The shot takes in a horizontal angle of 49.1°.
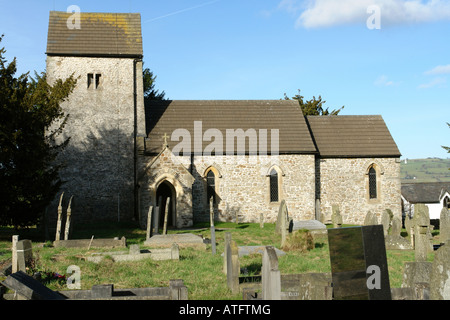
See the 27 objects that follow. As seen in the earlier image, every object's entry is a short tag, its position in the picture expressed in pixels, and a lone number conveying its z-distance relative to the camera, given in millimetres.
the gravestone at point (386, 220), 19000
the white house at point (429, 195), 49844
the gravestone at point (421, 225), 13414
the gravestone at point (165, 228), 18928
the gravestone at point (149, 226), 17859
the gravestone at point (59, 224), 16947
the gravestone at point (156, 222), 19172
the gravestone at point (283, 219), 17414
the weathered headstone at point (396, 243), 16703
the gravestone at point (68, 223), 17344
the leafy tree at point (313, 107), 42772
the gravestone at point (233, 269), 9539
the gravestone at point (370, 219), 18578
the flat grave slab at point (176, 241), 16672
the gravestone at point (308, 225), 20038
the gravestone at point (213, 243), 15098
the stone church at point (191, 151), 25703
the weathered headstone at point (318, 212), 26750
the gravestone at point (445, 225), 16578
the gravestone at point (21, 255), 10641
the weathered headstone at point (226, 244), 10989
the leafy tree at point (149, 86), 40750
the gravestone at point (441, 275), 6363
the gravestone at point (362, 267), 7008
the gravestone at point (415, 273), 8555
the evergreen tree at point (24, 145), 16938
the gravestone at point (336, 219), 19859
